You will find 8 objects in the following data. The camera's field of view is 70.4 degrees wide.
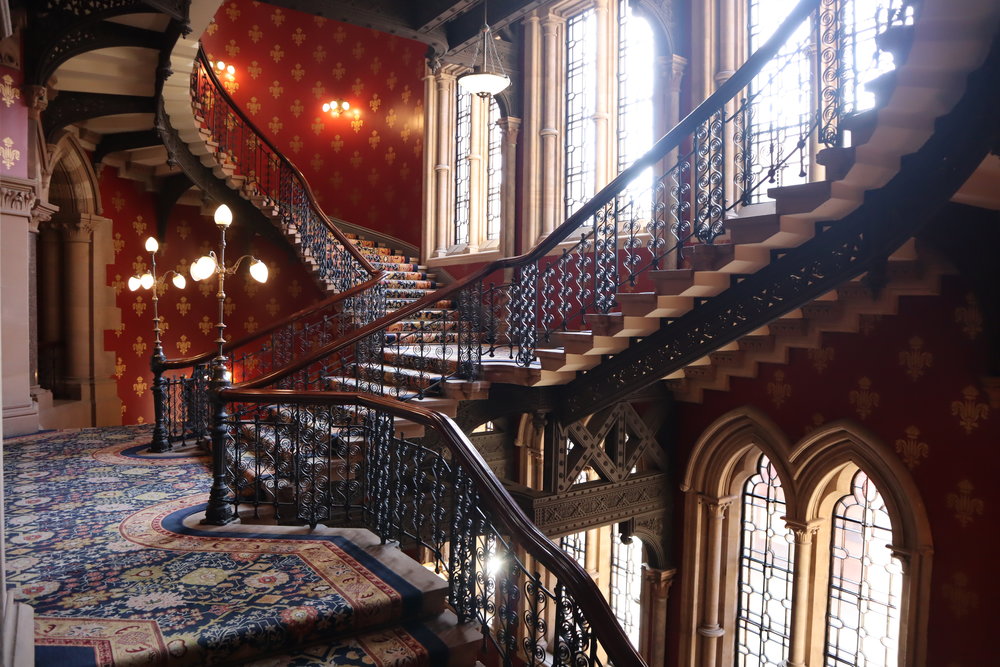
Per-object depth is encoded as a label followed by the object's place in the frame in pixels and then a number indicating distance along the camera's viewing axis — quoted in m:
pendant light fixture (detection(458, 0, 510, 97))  6.94
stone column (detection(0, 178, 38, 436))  7.18
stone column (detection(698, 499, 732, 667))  7.31
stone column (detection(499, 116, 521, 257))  9.62
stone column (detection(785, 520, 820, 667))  6.48
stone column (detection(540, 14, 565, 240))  9.25
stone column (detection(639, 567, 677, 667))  7.61
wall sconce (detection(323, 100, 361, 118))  13.18
